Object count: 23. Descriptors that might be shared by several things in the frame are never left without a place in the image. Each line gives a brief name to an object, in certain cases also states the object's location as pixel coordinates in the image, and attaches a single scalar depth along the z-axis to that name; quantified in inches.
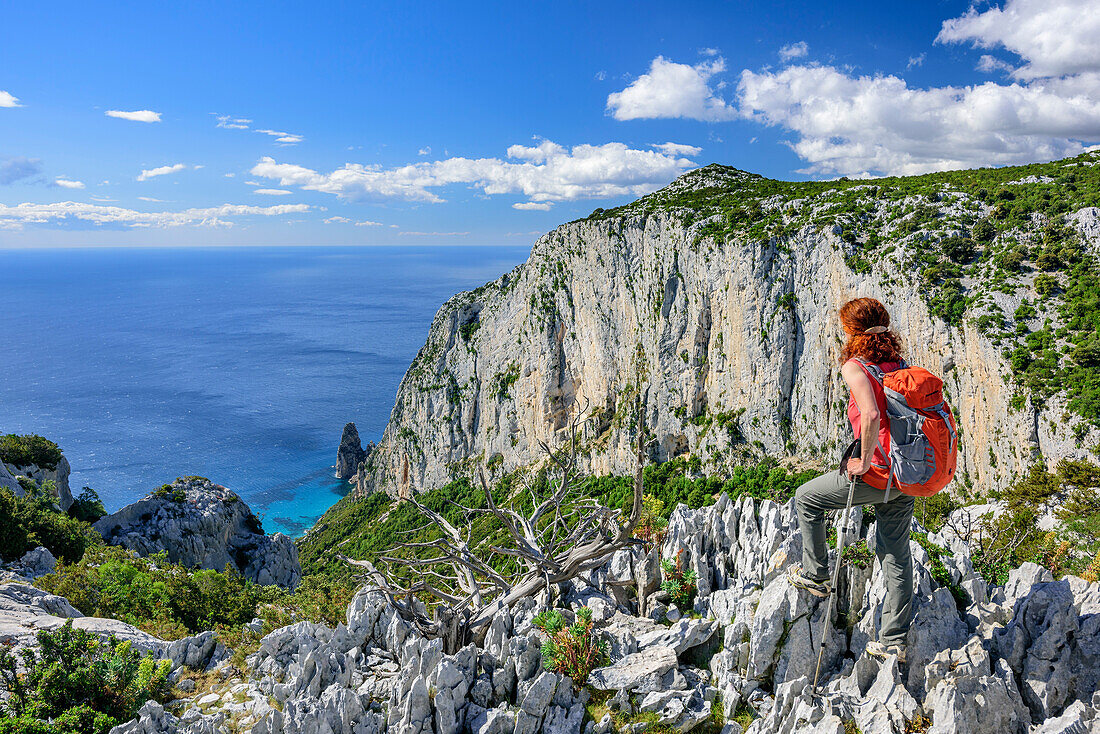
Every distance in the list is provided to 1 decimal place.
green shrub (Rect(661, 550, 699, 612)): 347.6
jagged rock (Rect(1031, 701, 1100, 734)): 216.1
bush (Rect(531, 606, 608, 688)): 299.0
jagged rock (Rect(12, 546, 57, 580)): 791.1
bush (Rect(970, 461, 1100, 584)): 339.0
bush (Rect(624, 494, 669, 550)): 377.4
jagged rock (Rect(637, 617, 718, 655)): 306.2
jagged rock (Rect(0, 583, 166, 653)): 449.7
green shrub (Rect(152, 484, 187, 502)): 1488.7
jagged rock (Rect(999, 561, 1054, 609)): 267.1
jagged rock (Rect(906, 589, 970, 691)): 260.1
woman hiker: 230.1
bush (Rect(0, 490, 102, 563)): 824.9
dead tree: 346.9
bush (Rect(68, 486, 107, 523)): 1489.7
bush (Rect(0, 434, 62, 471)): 1390.3
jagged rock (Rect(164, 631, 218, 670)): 394.9
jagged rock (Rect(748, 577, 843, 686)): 283.1
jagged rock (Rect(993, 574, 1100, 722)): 236.5
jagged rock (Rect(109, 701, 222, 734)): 297.3
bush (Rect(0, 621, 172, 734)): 309.1
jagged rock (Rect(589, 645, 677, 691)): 290.2
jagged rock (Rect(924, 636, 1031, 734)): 230.2
